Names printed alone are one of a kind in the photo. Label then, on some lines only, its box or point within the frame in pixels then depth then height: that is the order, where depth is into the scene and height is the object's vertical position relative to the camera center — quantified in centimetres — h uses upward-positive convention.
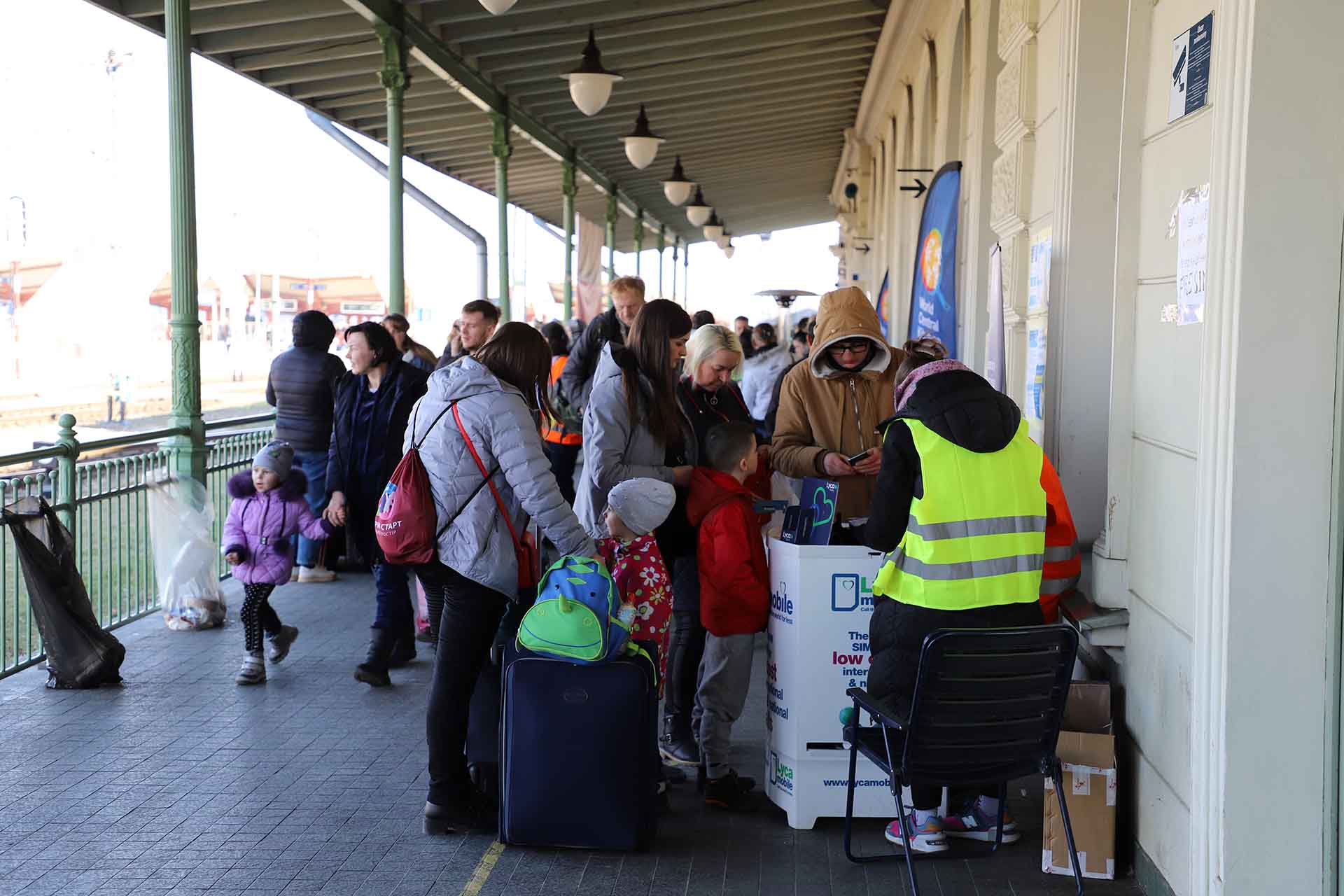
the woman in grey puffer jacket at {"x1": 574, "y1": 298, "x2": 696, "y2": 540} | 460 -18
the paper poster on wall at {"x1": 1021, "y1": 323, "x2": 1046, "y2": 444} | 470 -7
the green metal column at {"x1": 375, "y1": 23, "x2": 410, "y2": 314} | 1016 +127
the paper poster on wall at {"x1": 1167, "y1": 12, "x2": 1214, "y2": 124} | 325 +79
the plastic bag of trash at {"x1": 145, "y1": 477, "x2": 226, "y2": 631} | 701 -110
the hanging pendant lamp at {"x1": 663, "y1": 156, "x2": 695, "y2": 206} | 1645 +231
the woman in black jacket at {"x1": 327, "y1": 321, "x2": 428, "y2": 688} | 605 -47
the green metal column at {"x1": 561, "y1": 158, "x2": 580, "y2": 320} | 1791 +217
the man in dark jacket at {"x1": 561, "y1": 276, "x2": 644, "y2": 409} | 648 +14
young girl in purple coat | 596 -81
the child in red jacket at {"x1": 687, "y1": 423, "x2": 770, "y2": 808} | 423 -78
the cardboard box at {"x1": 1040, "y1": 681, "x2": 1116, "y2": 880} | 372 -133
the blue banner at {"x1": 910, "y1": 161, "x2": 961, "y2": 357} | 759 +64
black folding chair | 325 -93
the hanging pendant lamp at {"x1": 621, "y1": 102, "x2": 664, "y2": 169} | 1229 +217
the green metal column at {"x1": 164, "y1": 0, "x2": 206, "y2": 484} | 726 +58
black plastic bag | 581 -120
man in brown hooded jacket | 476 -14
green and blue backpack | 384 -80
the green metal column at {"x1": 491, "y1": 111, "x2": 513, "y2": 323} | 1352 +217
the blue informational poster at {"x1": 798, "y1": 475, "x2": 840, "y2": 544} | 409 -48
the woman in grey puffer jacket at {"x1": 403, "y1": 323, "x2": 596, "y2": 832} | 409 -50
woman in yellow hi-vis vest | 337 -42
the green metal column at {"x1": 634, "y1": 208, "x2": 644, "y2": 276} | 2812 +302
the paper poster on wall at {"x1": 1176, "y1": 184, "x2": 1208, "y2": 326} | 319 +28
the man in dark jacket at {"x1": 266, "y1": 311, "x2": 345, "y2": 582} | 792 -19
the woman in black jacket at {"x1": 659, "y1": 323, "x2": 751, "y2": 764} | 468 -104
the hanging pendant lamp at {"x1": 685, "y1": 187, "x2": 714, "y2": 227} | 2217 +266
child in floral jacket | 413 -67
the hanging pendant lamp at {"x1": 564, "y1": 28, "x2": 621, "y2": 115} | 947 +214
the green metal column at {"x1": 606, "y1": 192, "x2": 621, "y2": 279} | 2314 +263
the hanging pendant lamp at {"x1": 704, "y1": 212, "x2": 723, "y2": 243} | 2638 +284
